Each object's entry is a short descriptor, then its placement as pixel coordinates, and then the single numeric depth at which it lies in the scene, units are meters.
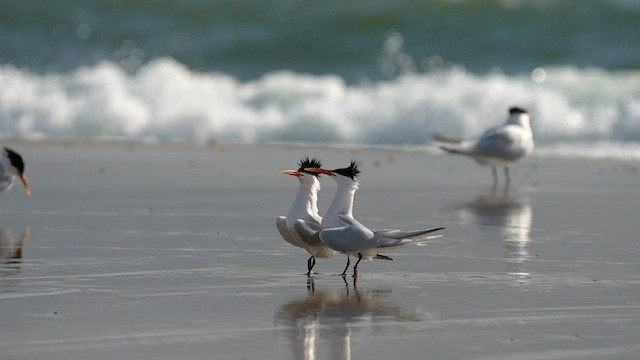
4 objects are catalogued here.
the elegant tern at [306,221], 15.60
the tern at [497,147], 28.80
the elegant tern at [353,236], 15.03
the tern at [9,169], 23.03
